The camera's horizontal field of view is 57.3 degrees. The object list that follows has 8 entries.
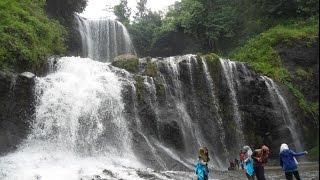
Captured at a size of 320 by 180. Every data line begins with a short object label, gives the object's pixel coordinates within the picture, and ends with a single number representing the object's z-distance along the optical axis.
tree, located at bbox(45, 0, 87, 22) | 20.74
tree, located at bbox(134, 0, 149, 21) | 34.88
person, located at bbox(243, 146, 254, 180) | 8.19
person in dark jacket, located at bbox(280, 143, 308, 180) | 7.63
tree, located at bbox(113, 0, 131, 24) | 33.78
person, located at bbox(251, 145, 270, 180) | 7.90
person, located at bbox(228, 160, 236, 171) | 13.60
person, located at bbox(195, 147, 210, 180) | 8.20
